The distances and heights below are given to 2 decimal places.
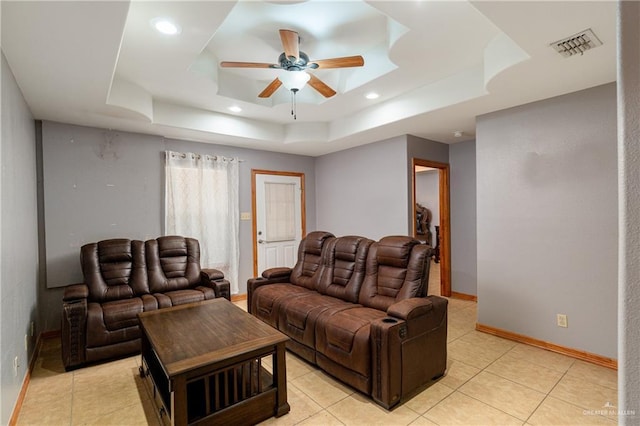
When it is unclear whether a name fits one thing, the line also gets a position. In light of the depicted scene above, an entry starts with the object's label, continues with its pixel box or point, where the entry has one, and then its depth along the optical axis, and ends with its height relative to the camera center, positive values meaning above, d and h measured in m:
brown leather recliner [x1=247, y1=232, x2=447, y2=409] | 2.18 -0.89
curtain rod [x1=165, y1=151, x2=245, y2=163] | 4.33 +0.85
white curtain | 4.36 +0.11
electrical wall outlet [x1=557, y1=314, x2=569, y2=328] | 2.96 -1.11
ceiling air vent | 1.97 +1.09
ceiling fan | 2.32 +1.23
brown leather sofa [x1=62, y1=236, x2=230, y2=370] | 2.79 -0.84
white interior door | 5.25 -0.13
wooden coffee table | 1.79 -0.97
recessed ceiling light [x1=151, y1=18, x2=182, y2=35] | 2.09 +1.31
